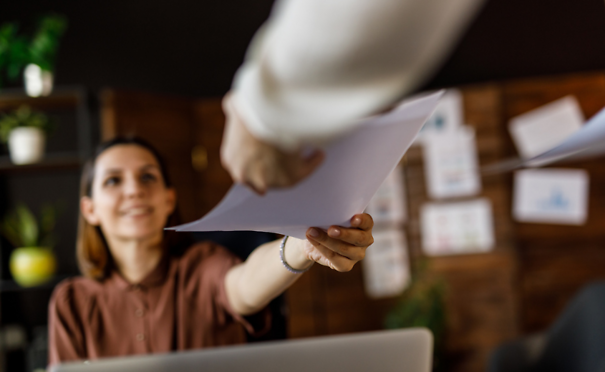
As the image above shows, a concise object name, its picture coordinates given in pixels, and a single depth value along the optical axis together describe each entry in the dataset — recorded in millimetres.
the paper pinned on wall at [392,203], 3602
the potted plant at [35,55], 3055
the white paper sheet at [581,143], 689
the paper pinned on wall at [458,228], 3562
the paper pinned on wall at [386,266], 3586
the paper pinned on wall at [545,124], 3561
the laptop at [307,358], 755
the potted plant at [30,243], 3109
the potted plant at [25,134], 3141
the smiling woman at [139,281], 1390
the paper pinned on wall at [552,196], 3570
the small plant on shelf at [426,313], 3158
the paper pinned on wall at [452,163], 3568
